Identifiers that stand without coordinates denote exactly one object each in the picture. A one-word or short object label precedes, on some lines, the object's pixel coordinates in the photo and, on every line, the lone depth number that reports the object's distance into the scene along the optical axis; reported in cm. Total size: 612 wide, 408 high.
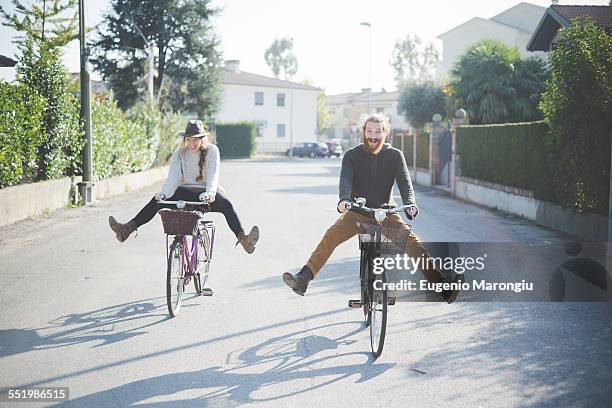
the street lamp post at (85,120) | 1944
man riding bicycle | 665
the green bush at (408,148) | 3444
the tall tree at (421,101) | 4962
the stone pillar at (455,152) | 2330
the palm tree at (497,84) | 3334
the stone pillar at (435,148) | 2844
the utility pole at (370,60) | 6169
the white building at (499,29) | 5797
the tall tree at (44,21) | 3400
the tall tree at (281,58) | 12138
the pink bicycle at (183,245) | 731
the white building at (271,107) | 8000
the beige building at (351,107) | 10750
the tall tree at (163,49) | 4362
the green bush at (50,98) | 1759
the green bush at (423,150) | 3061
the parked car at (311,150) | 6962
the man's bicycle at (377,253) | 599
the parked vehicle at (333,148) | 7094
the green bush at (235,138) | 6444
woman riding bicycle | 789
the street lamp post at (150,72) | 3654
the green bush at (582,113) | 1175
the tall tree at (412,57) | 10562
